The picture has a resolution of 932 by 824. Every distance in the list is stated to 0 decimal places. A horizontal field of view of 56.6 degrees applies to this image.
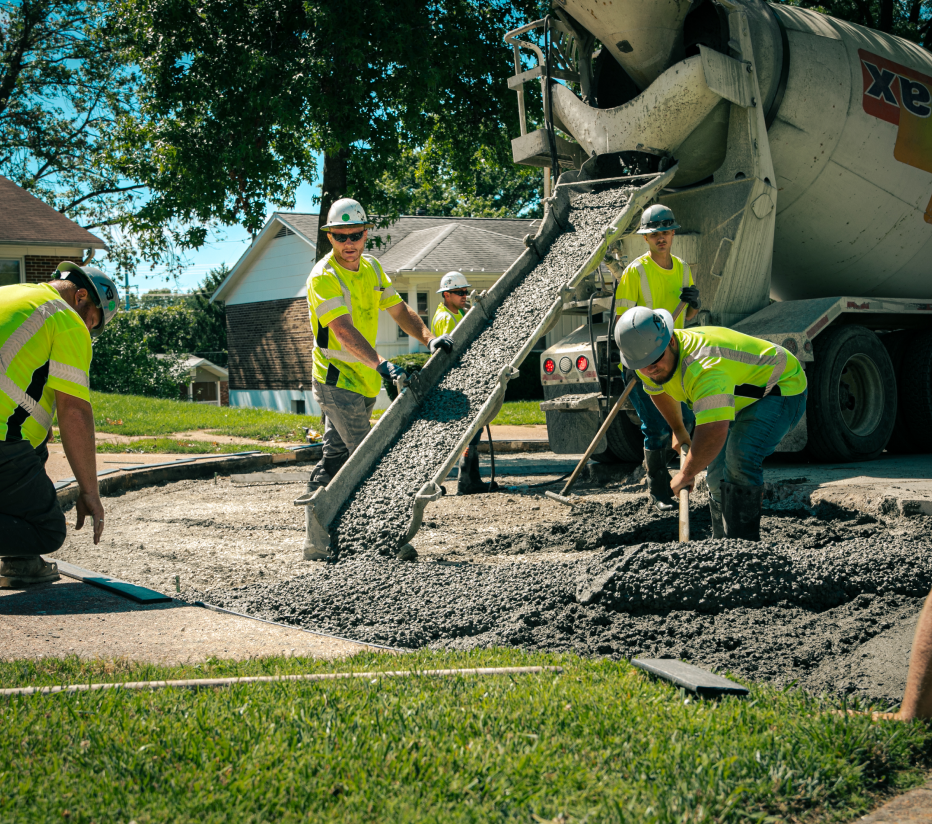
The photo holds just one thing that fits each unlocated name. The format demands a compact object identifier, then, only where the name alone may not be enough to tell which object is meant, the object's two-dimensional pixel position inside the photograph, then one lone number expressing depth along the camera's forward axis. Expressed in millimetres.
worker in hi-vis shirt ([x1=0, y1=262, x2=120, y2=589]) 4215
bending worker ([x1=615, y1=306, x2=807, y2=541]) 4398
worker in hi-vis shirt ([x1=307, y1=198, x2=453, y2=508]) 5977
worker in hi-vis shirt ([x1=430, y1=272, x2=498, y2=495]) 8578
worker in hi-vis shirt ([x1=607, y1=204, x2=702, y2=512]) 6535
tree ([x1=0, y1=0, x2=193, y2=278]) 24812
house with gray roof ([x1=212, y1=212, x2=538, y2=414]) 23859
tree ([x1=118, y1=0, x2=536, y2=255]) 10445
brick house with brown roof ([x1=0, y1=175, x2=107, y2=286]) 19375
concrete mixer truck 7152
